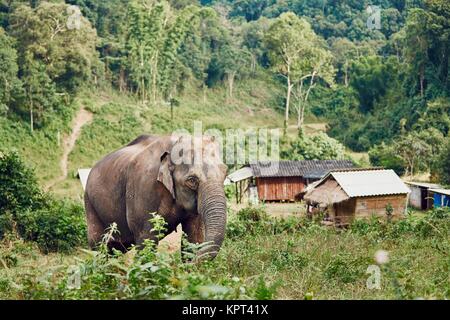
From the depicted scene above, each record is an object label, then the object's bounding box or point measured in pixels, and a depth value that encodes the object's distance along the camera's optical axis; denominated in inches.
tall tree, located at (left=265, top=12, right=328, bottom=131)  2117.4
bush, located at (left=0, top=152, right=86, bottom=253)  757.9
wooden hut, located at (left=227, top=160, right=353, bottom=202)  1422.2
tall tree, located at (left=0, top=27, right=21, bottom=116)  1460.4
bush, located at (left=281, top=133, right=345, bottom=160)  1665.8
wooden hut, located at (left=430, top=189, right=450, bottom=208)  1057.5
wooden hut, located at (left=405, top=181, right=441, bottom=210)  1221.8
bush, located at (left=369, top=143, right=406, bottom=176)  1533.0
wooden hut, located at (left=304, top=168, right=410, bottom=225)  962.1
